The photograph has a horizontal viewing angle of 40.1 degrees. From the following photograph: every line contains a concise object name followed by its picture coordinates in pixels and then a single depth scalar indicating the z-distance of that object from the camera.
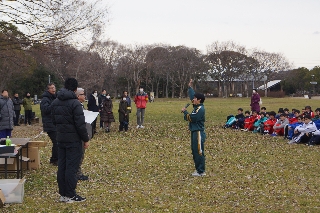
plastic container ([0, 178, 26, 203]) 7.03
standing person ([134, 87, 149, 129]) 19.62
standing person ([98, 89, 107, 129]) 18.84
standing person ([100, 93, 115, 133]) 18.53
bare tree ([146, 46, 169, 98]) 73.88
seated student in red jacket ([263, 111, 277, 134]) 16.97
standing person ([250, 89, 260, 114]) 21.30
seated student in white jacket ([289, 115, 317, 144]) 14.09
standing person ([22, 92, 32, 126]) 23.31
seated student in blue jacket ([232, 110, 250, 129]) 19.50
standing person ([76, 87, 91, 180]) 8.20
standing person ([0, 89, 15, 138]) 11.43
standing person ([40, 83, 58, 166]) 9.66
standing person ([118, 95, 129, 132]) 18.70
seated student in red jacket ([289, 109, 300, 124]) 15.85
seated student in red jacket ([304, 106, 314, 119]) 15.65
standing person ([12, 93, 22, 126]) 22.88
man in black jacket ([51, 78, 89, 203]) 7.04
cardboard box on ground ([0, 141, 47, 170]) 10.13
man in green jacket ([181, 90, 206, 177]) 9.09
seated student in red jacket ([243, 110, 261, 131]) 18.61
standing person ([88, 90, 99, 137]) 18.36
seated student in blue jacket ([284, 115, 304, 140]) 14.90
